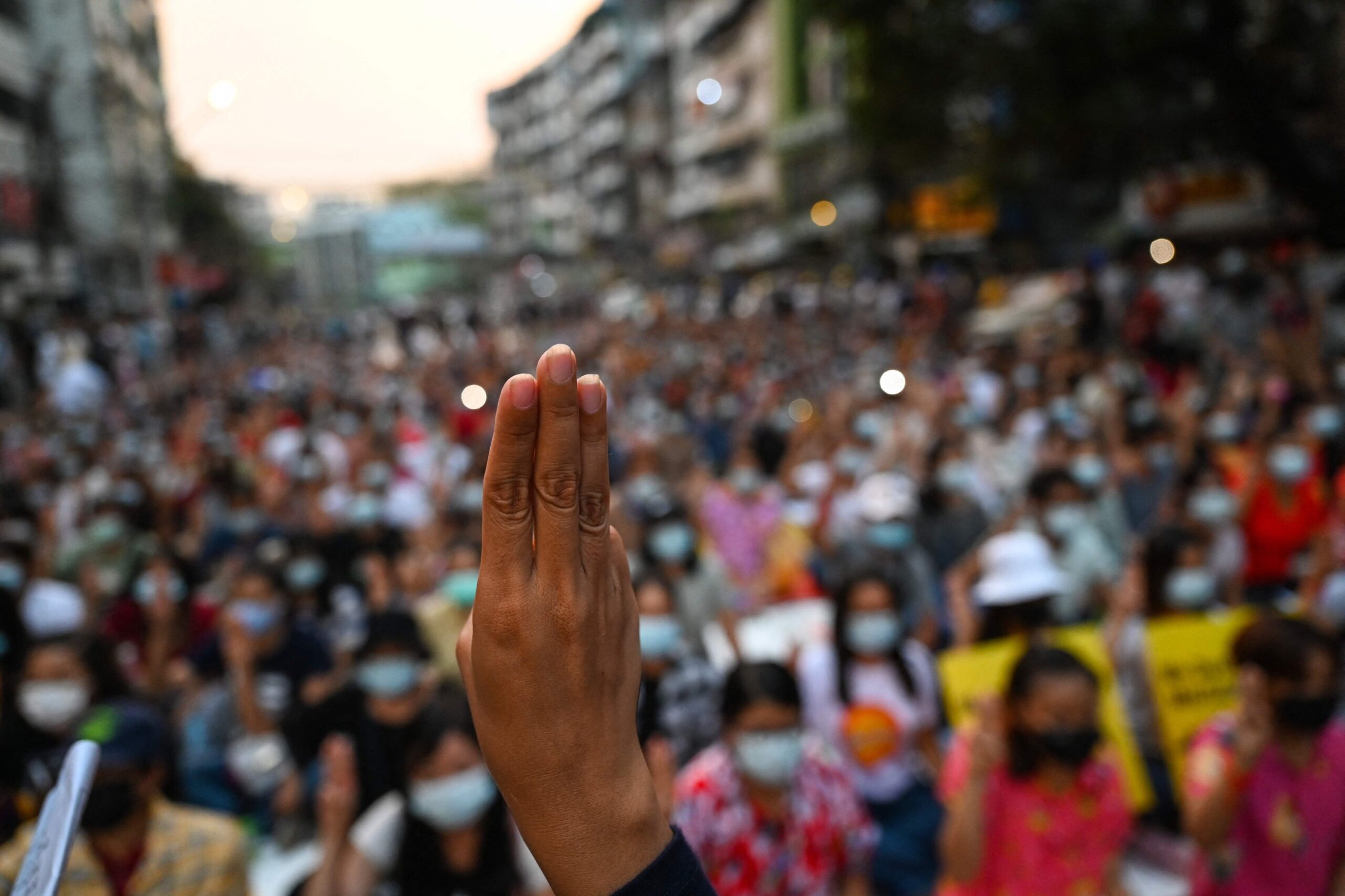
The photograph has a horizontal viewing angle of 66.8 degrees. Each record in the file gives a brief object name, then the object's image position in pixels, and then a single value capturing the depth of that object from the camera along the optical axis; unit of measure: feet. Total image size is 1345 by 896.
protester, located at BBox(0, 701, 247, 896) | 7.58
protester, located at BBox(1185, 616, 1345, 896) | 7.96
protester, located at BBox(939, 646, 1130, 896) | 8.32
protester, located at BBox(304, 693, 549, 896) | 8.51
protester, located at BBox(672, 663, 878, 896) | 8.30
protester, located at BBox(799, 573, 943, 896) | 10.51
